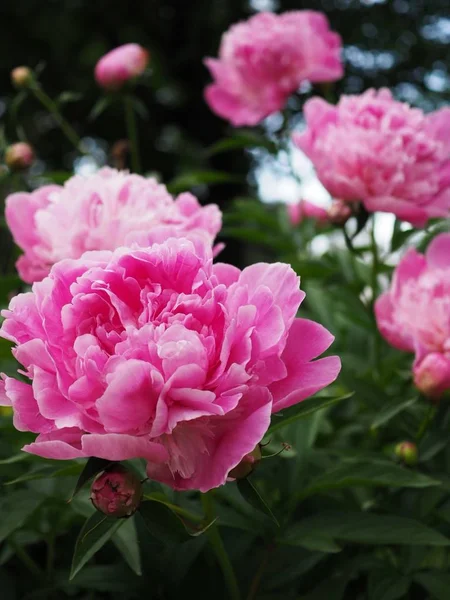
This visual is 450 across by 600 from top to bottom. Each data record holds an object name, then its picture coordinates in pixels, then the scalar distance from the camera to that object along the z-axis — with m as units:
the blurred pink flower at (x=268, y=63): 1.11
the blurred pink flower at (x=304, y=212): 1.19
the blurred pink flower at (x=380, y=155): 0.75
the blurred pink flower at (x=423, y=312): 0.65
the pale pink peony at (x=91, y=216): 0.63
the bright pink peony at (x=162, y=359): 0.41
